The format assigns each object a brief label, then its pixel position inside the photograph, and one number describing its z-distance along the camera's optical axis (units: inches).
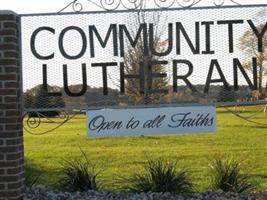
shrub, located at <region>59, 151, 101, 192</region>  314.3
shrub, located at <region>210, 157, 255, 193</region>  312.0
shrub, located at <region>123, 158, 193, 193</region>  306.2
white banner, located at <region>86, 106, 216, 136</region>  293.0
